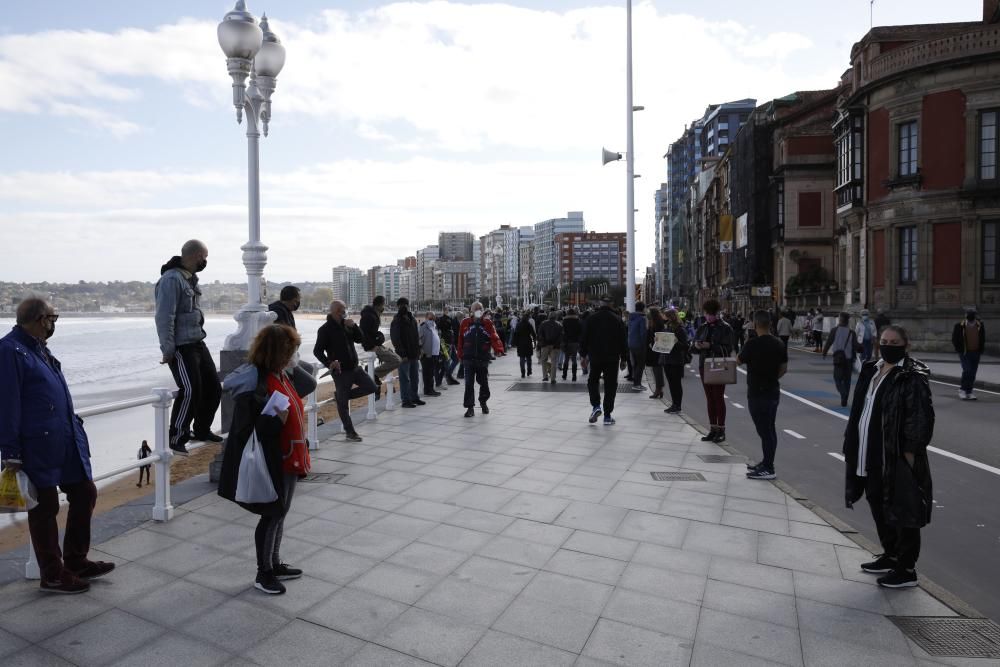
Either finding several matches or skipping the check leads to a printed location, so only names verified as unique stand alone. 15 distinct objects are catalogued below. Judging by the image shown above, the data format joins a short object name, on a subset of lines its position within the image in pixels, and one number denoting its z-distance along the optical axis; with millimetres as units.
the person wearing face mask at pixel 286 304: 7590
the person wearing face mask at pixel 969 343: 14680
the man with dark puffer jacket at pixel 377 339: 11977
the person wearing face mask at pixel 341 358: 9289
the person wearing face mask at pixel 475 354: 12008
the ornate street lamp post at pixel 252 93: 7773
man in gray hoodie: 5758
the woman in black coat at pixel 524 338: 19697
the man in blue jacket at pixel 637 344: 16094
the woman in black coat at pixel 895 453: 4547
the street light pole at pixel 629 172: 21259
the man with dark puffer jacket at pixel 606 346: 11008
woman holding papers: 4195
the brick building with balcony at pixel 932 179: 28141
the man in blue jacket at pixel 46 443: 4008
